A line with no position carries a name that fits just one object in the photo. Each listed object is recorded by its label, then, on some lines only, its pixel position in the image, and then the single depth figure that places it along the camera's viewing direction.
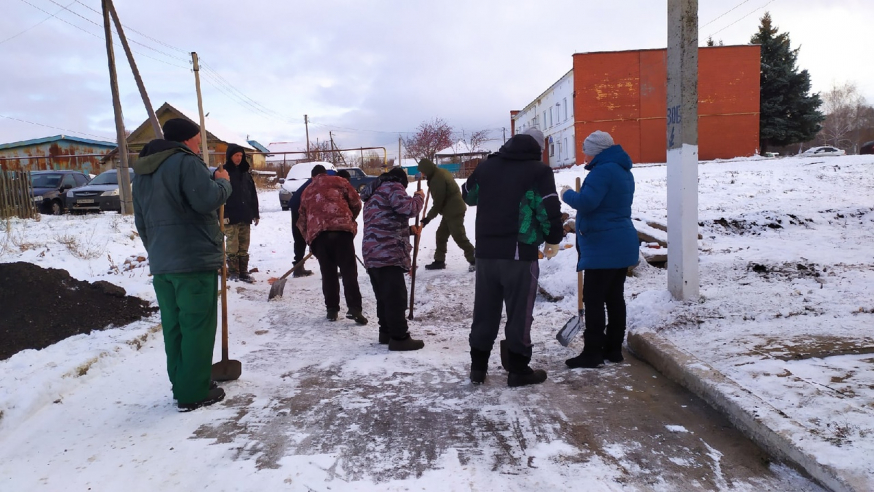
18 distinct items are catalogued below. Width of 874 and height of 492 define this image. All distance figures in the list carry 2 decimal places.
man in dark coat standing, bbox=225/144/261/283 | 7.83
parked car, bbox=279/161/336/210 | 18.61
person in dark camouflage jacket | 4.88
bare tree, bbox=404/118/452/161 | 47.66
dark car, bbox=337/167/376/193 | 20.92
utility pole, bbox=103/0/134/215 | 14.28
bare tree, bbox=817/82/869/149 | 63.47
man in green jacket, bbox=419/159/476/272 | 8.36
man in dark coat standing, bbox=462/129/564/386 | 3.69
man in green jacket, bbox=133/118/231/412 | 3.44
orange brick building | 32.75
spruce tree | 34.88
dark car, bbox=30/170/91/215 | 16.00
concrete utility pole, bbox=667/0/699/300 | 4.88
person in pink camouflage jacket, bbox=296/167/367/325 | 5.85
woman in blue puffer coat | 3.99
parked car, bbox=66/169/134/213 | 15.91
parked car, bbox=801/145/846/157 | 34.53
